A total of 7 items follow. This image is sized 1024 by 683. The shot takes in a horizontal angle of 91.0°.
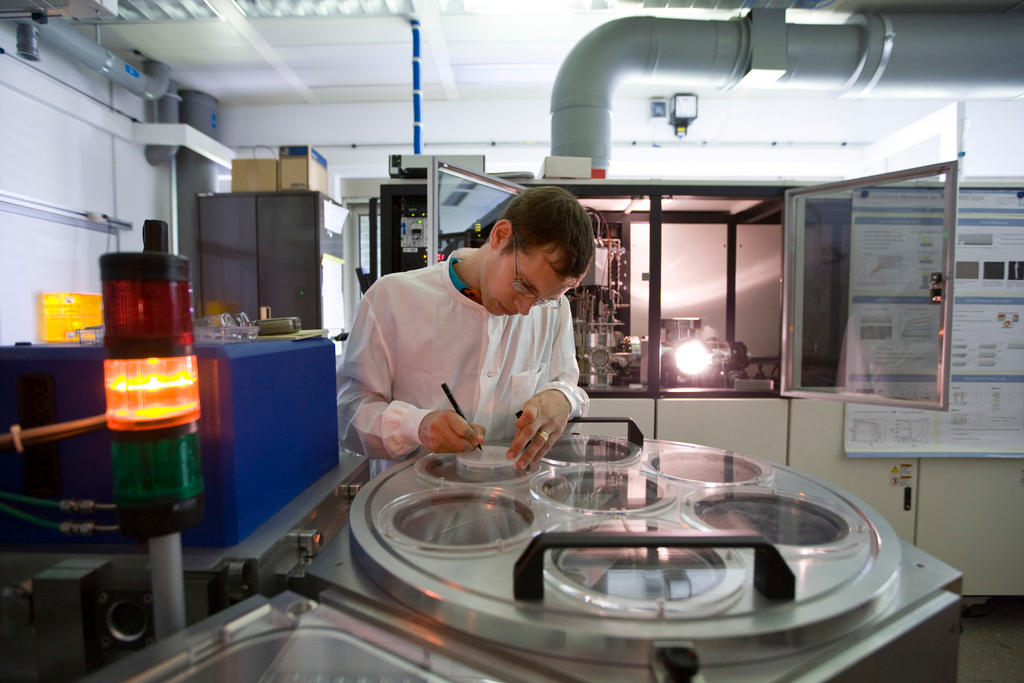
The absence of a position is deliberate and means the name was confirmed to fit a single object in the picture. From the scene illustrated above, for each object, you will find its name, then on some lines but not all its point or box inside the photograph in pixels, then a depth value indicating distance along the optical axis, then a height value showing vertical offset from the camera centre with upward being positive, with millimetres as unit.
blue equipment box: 513 -133
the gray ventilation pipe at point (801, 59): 2668 +1413
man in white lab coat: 1001 -51
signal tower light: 390 -61
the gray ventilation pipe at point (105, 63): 2861 +1597
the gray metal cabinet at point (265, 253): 3779 +476
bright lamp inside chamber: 2516 -206
